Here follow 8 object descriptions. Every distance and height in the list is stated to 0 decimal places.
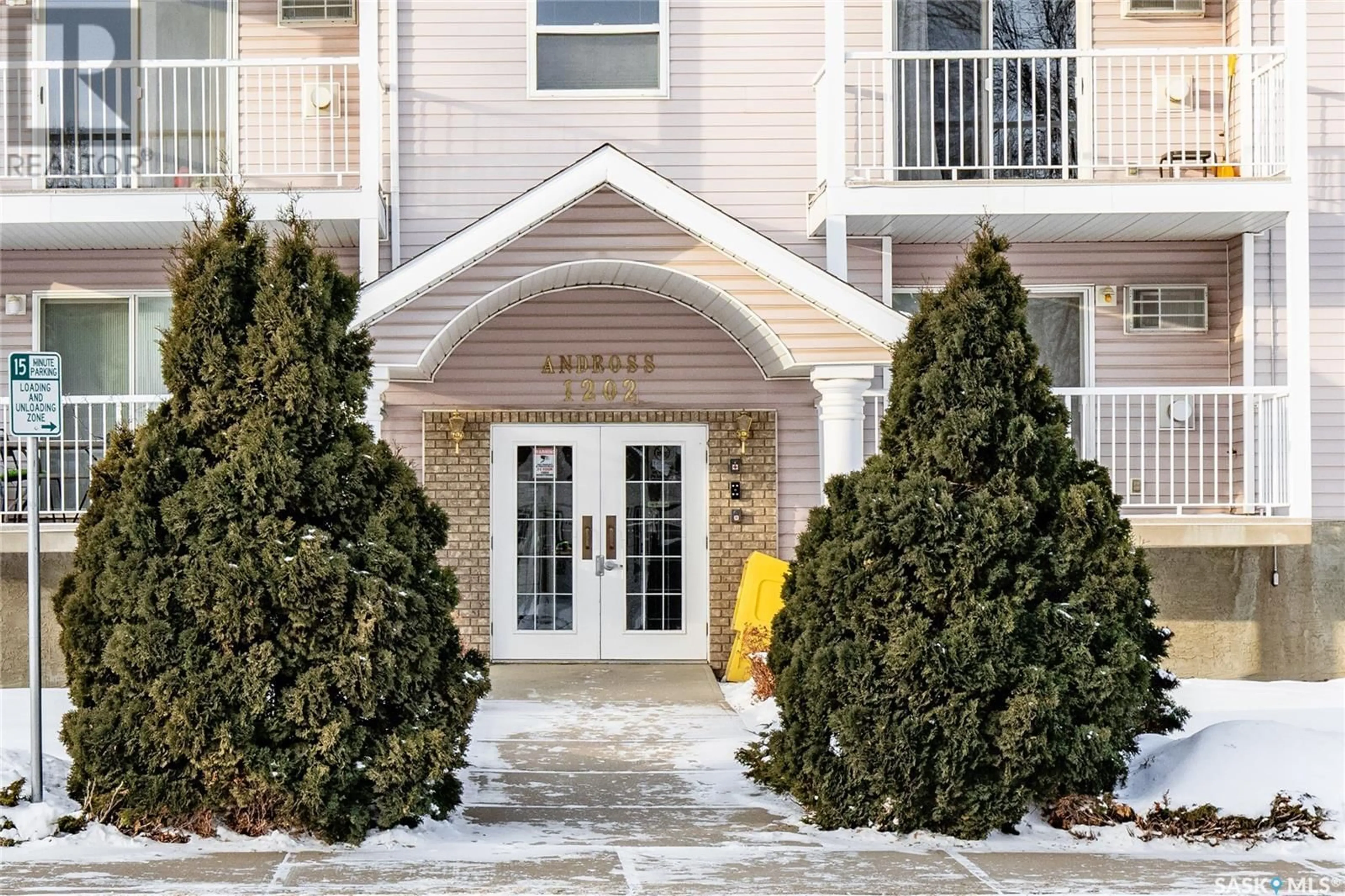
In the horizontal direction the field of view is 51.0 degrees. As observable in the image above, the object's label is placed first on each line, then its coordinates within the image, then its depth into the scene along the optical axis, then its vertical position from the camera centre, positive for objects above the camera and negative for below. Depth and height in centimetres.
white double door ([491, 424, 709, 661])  1298 -84
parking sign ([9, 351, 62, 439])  726 +31
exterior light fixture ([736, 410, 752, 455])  1280 +23
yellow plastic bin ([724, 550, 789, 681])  1223 -125
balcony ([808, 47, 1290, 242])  1160 +274
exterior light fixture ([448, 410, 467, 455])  1270 +25
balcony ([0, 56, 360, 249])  1232 +294
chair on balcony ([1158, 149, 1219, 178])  1236 +260
